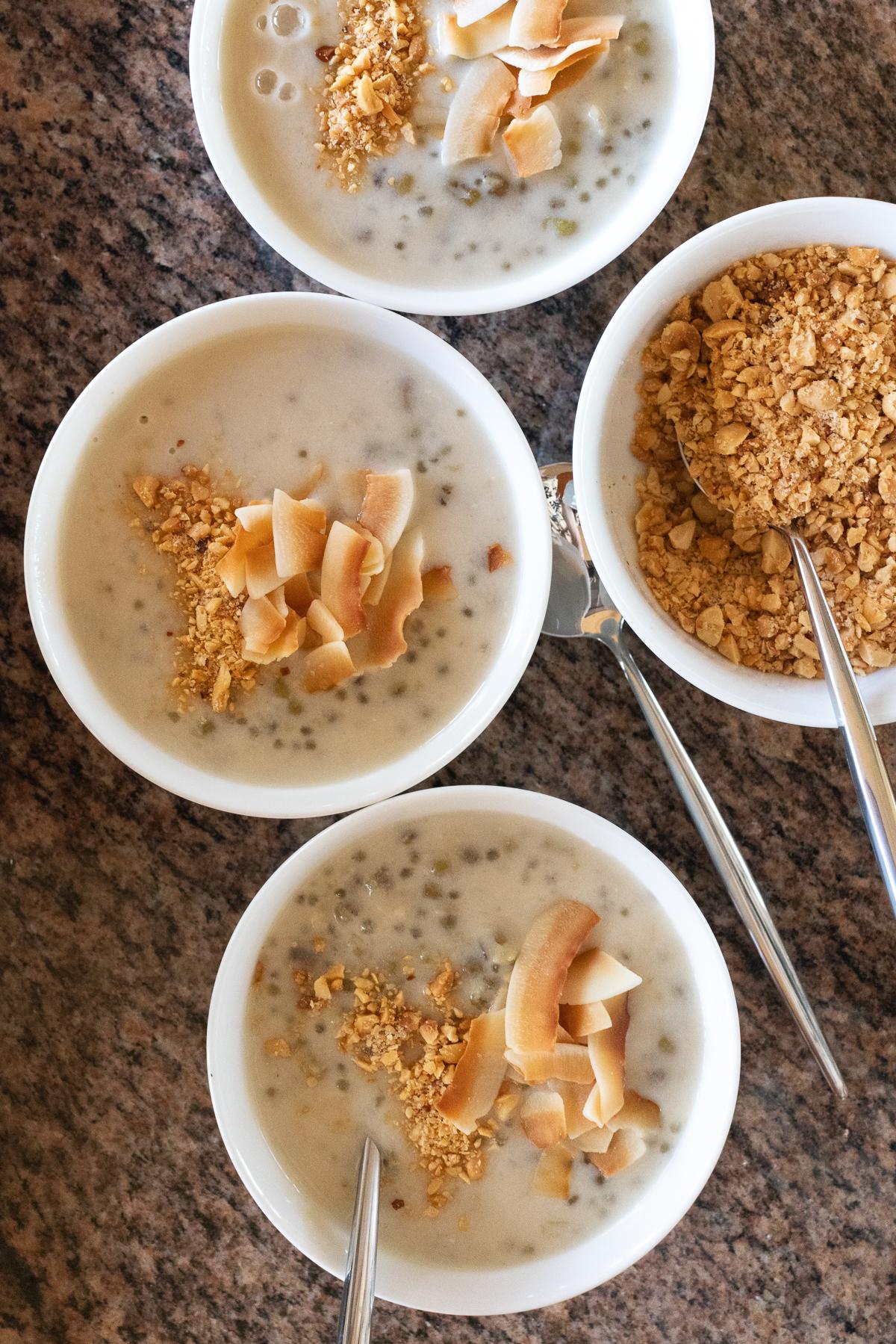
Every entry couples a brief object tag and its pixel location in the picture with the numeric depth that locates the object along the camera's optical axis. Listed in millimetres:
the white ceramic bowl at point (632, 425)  388
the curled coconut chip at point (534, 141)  390
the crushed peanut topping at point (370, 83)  390
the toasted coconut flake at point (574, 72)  395
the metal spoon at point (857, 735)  389
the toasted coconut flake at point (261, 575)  375
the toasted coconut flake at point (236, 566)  373
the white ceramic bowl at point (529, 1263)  399
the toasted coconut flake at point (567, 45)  386
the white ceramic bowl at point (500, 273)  392
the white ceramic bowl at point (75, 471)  380
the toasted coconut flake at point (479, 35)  388
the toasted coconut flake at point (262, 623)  377
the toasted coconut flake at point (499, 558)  399
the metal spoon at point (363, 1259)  393
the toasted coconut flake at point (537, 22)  382
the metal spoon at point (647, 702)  429
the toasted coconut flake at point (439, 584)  396
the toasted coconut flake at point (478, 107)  391
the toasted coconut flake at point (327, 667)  383
